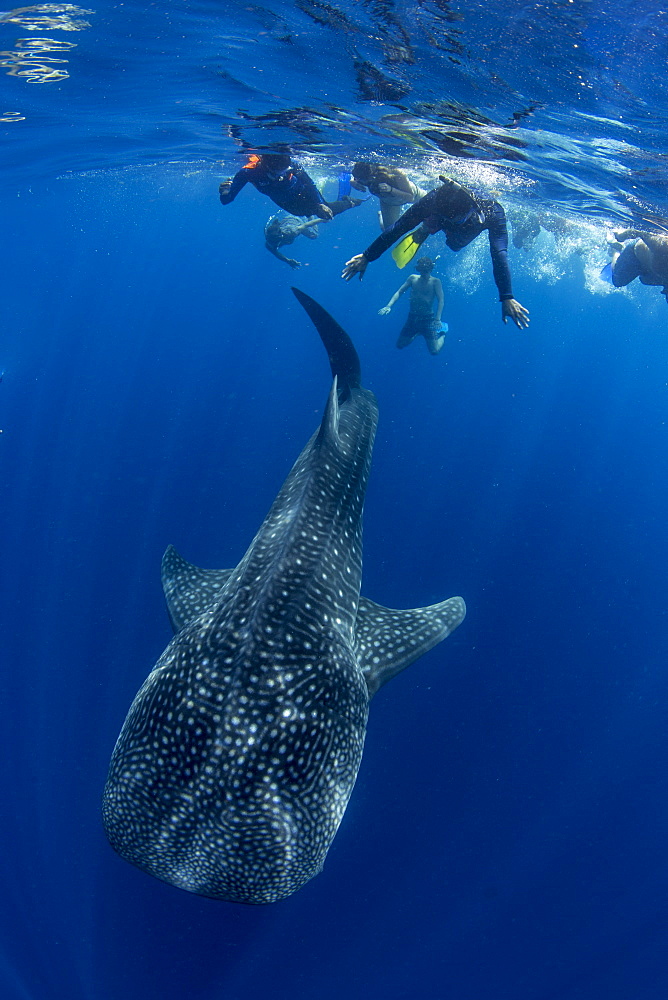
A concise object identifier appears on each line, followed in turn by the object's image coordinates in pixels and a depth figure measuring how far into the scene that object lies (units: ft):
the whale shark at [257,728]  13.07
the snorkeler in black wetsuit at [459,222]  27.07
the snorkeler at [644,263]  40.11
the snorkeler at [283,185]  43.70
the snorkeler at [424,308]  58.90
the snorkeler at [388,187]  52.47
